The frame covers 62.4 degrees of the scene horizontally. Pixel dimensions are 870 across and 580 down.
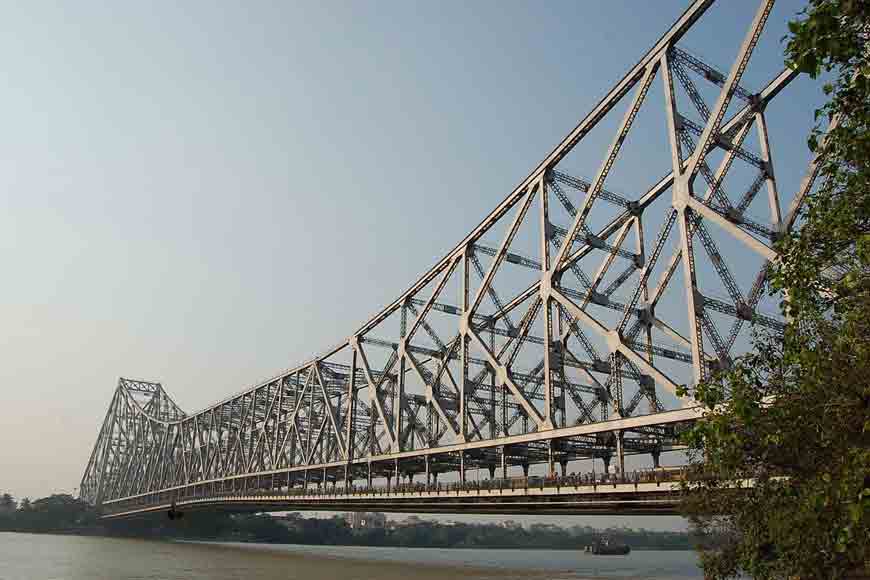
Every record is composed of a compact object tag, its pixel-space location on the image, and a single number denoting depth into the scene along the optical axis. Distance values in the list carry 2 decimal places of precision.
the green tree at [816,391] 10.09
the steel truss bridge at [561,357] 34.03
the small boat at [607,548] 157.25
